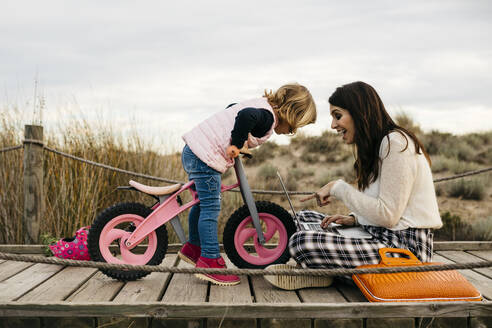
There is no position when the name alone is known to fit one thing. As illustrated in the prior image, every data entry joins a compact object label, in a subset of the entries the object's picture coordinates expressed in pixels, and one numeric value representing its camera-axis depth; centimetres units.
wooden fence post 446
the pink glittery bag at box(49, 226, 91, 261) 357
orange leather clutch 269
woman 272
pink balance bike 304
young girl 293
